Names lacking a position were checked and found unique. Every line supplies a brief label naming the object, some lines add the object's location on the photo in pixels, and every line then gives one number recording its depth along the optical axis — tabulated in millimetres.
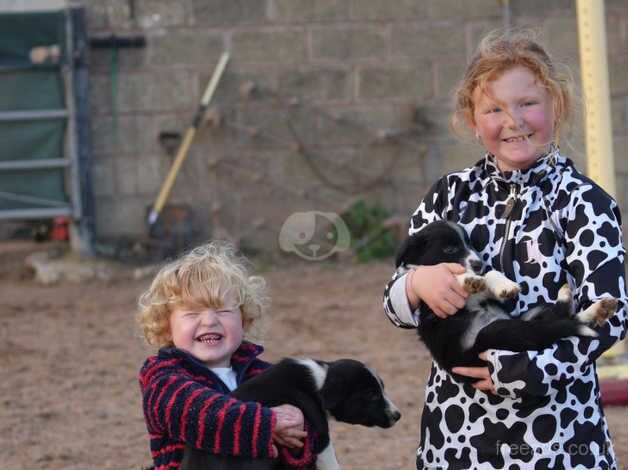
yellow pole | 11656
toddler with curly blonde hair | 5590
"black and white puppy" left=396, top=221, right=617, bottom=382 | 5160
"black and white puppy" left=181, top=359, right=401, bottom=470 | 5719
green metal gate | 19109
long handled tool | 19359
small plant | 19656
